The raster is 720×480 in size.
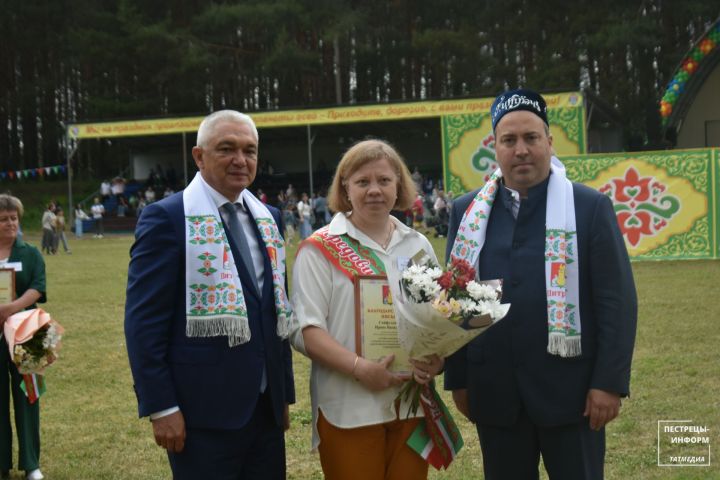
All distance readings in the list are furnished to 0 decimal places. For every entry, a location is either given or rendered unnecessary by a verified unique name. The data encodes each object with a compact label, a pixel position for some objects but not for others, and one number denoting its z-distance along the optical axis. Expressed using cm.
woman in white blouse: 304
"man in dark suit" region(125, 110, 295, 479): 284
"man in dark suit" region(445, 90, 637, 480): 288
